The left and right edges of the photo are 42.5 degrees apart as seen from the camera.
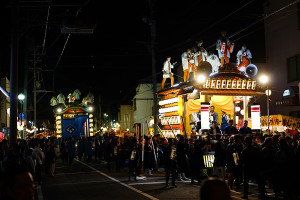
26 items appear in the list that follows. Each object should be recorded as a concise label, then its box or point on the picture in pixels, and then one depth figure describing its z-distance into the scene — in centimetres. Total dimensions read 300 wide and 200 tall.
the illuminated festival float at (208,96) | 1928
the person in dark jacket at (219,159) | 1344
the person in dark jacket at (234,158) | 1314
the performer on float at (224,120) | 2364
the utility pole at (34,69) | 3599
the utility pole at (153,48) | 2412
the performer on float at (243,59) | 2123
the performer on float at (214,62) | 2130
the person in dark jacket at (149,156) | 1886
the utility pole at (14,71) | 1466
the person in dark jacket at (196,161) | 1560
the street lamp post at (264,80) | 2027
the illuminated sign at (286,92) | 2603
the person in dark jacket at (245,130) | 1770
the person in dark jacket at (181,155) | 1577
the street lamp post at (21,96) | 2728
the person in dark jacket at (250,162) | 1153
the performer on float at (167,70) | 2412
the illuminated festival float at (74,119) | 3475
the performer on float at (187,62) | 2167
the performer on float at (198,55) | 2109
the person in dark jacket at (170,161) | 1474
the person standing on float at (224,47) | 2061
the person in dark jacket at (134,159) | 1734
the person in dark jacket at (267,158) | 1134
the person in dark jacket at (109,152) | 2148
